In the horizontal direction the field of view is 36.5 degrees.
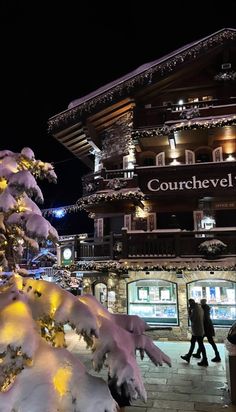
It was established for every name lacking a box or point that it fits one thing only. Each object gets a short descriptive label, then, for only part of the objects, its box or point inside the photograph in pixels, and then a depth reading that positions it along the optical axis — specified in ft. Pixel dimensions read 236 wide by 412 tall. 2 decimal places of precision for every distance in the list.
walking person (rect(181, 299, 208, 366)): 36.60
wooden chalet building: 50.49
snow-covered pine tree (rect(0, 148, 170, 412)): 10.64
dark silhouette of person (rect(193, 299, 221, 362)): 37.19
